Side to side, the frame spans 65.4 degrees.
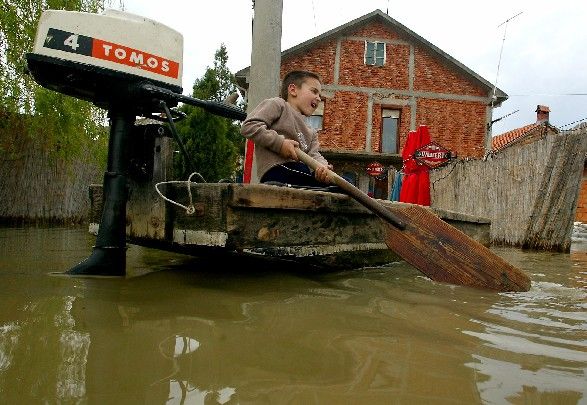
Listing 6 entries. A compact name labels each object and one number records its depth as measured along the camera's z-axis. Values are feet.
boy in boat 9.45
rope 7.55
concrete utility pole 14.39
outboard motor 7.24
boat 7.50
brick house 51.24
